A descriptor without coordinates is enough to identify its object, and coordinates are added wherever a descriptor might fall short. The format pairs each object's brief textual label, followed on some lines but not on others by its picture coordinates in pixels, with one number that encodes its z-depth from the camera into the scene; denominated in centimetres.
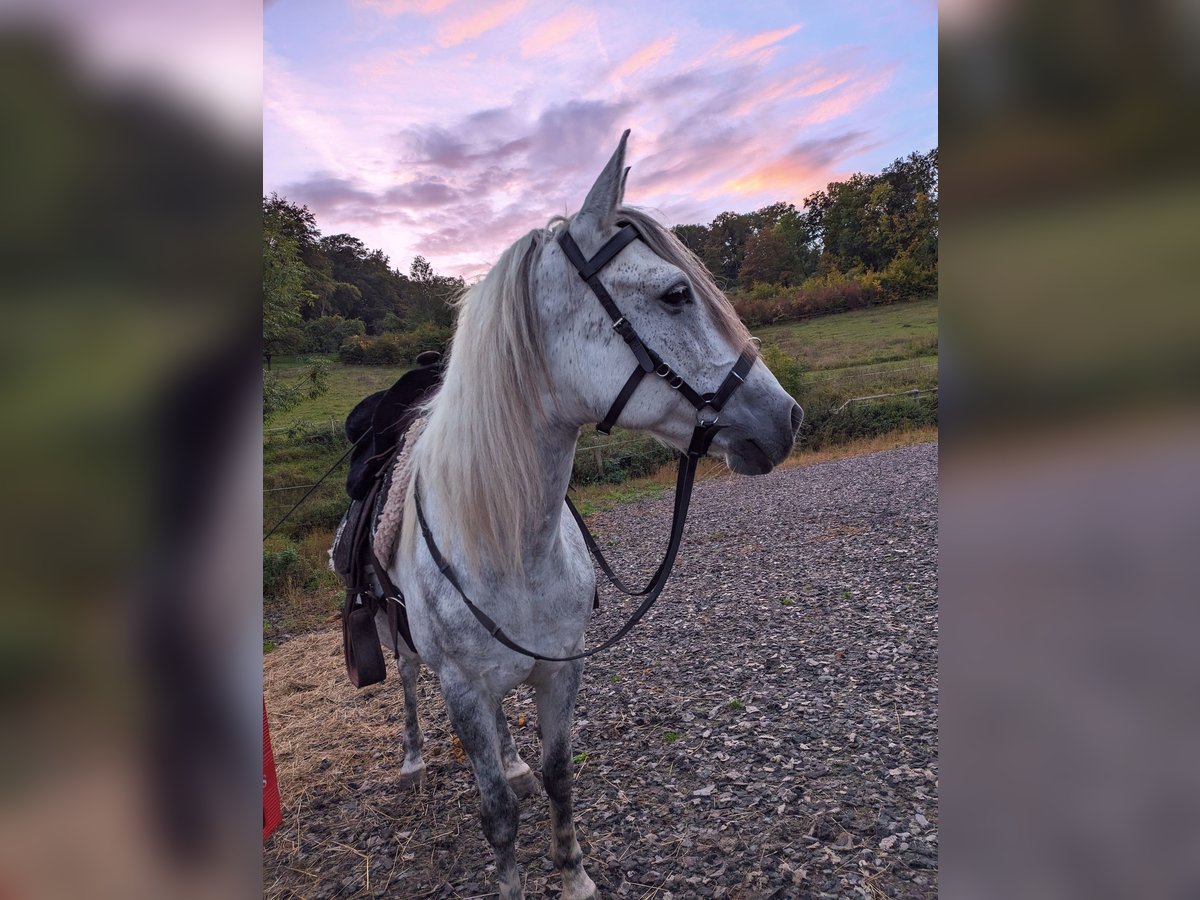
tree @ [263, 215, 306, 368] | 673
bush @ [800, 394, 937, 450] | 1964
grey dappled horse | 183
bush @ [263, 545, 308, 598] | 858
